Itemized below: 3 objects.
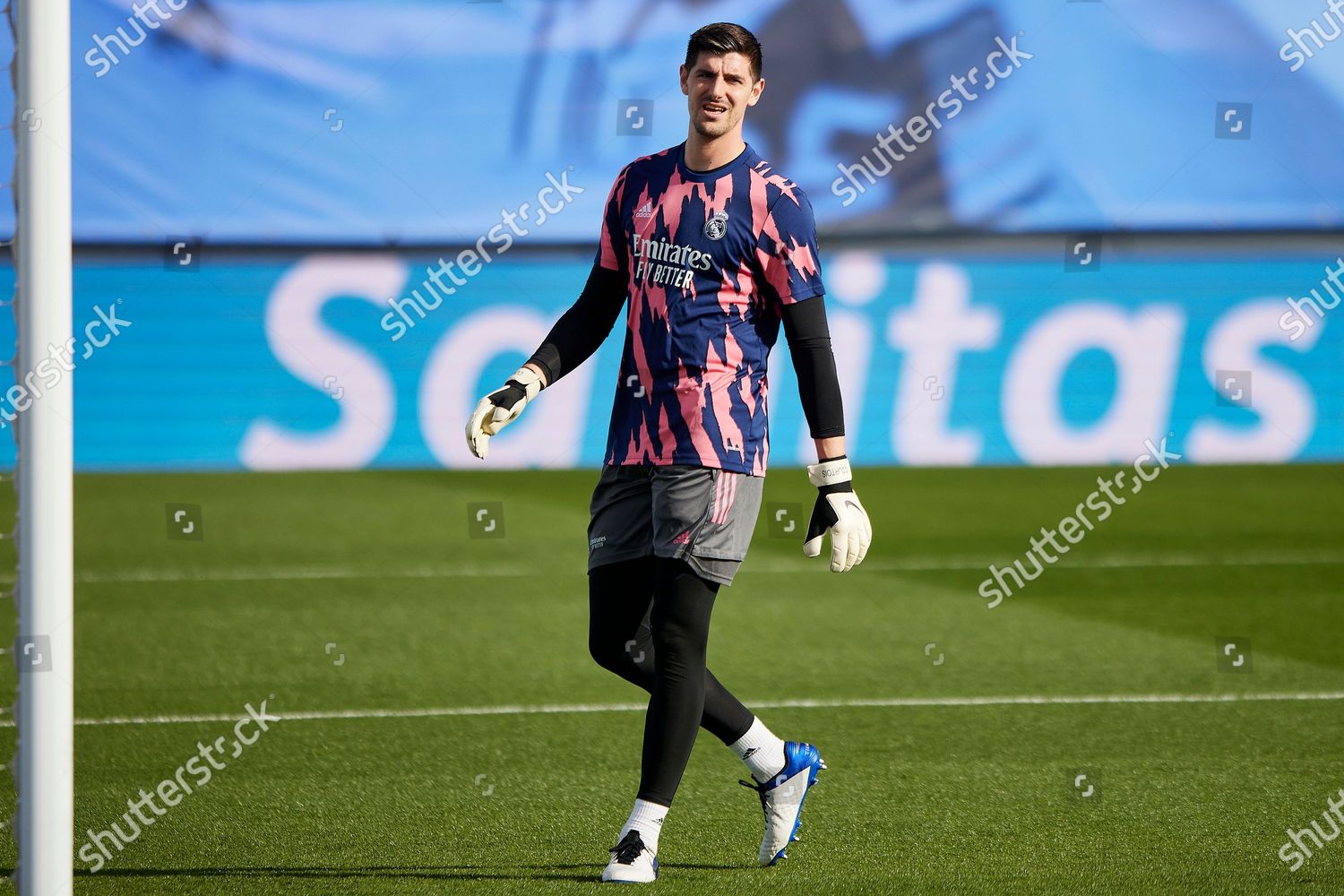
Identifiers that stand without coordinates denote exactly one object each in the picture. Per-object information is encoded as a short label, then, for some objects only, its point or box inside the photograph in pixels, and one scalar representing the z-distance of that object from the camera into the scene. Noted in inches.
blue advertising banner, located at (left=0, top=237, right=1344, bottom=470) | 1100.5
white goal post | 208.5
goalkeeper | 275.1
